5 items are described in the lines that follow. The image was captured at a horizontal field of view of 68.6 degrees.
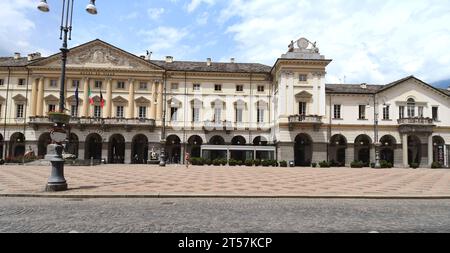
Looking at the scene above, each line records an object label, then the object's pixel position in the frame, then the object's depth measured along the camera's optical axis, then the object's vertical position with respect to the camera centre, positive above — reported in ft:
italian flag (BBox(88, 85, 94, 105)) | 150.41 +20.84
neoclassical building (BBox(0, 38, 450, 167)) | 150.61 +17.64
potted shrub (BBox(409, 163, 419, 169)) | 143.53 -6.08
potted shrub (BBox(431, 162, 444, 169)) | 144.15 -5.68
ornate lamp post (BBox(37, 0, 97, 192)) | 43.47 -0.07
